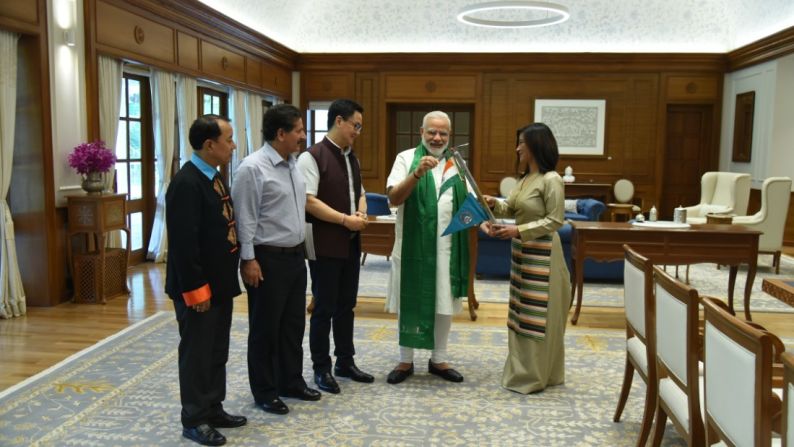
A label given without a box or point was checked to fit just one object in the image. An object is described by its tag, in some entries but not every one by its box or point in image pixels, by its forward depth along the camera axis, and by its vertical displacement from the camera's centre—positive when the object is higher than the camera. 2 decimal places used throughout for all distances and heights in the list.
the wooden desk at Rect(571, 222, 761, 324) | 5.29 -0.66
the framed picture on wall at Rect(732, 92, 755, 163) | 10.24 +0.56
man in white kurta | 3.54 -0.35
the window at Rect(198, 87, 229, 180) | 8.67 +0.70
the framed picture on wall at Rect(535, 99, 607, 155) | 11.29 +0.63
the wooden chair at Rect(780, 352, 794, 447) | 1.42 -0.52
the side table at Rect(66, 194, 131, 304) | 5.62 -0.81
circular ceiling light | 8.99 +2.09
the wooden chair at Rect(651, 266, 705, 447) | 2.15 -0.65
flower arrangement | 5.58 -0.05
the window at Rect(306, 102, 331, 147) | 11.99 +0.65
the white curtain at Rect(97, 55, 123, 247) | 6.20 +0.48
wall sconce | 5.66 +0.98
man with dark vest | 3.51 -0.33
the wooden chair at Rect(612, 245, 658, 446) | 2.65 -0.67
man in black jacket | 2.74 -0.47
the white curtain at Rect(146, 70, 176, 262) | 7.28 +0.18
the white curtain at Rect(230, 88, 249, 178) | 9.34 +0.46
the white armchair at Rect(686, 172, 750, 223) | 9.05 -0.45
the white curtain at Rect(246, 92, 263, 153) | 9.92 +0.51
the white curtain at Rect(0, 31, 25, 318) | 5.16 -0.24
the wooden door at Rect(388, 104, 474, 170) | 11.82 +0.60
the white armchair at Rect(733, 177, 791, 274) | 7.92 -0.60
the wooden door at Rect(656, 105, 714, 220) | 11.46 +0.15
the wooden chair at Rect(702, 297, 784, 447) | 1.56 -0.55
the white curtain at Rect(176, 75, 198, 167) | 7.73 +0.54
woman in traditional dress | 3.51 -0.58
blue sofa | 6.83 -1.07
